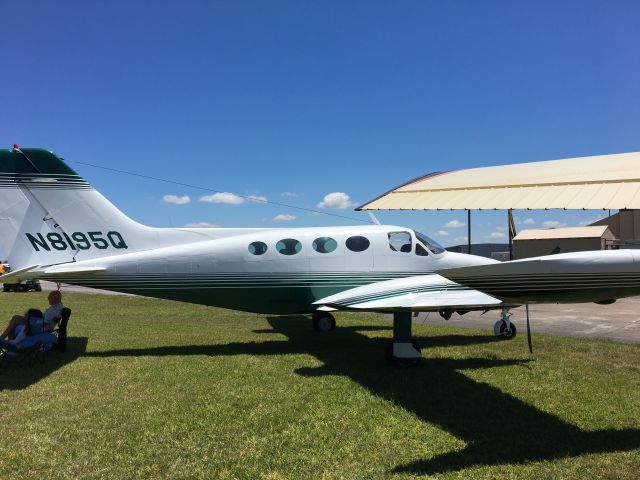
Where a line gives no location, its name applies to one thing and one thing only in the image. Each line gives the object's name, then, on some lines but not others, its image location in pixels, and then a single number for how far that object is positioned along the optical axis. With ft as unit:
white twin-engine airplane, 31.22
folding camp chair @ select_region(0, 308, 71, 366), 27.07
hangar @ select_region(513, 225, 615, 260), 108.78
